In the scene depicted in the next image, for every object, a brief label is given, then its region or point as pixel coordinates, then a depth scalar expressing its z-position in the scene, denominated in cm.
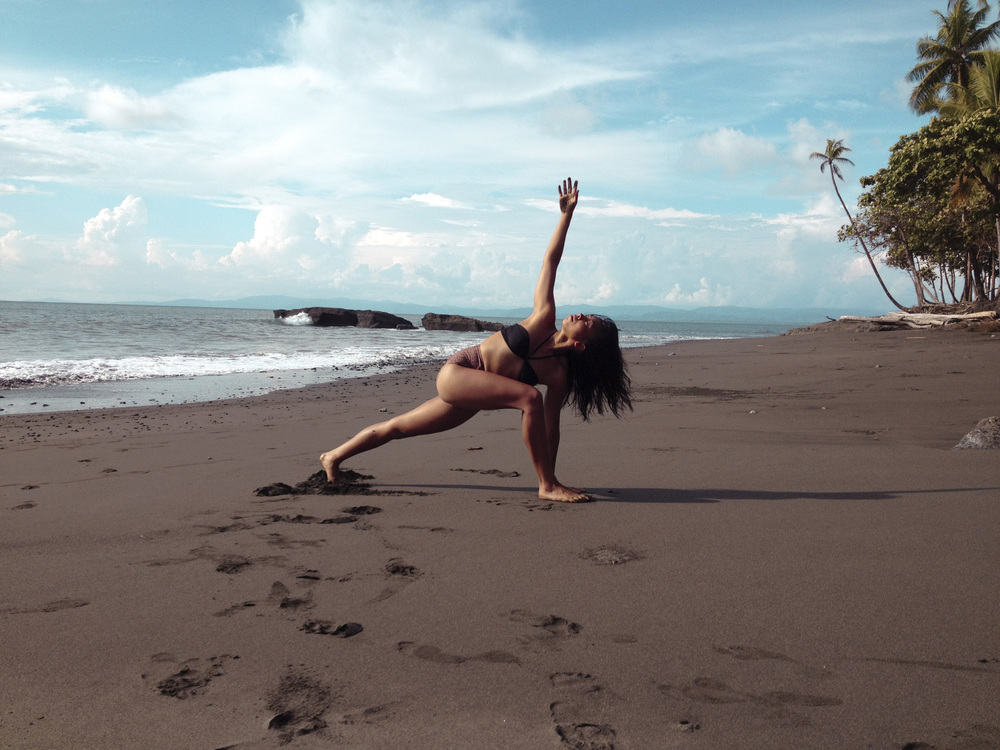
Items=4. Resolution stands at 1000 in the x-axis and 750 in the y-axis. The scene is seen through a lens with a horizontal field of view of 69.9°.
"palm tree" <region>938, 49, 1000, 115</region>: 2336
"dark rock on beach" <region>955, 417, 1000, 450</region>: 505
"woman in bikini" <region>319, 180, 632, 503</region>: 409
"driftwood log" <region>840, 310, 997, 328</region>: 2281
